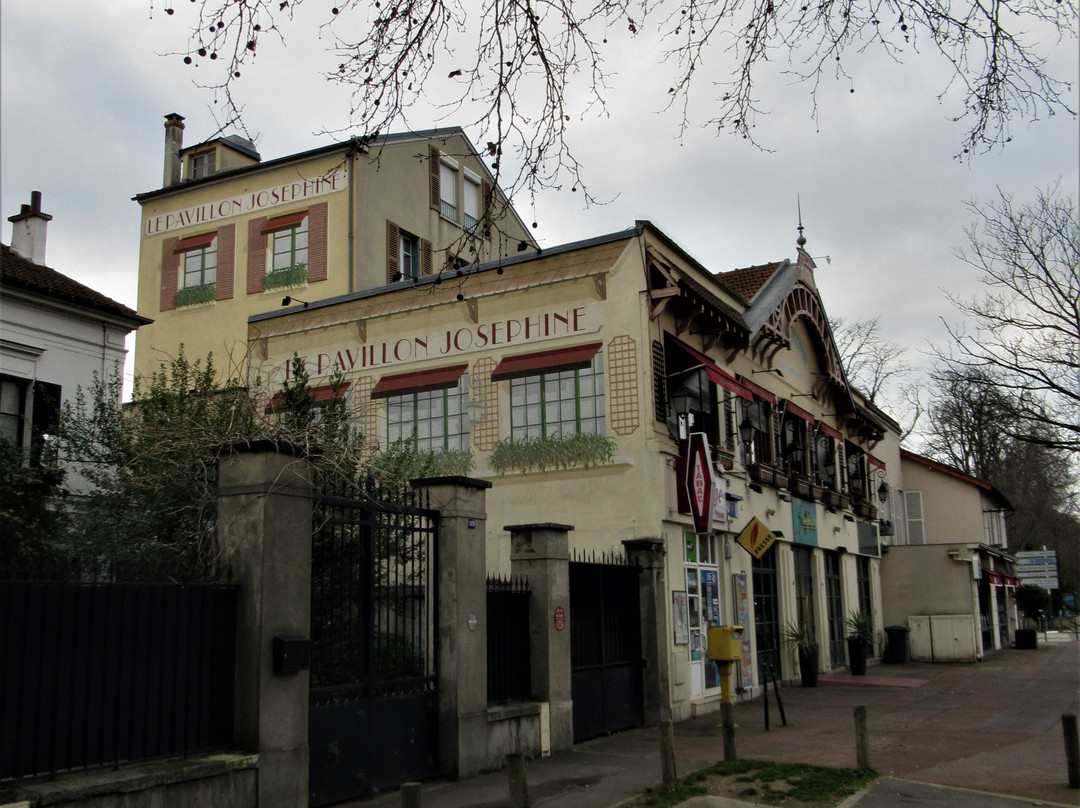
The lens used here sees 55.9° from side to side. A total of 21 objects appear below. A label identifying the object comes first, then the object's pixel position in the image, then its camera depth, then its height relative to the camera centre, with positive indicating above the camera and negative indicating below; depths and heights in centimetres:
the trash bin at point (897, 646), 2958 -172
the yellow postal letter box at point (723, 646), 1352 -73
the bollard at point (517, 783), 666 -121
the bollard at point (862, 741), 1018 -153
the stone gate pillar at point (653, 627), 1518 -53
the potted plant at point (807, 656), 2142 -142
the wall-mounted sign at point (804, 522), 2388 +156
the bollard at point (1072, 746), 954 -153
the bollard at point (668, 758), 938 -152
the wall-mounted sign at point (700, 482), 1716 +181
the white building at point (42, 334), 1691 +469
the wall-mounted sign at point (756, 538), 1405 +70
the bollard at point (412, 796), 526 -101
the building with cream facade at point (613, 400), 1688 +348
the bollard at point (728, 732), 1082 -149
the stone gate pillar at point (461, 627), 1045 -32
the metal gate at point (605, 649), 1353 -77
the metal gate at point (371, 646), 907 -45
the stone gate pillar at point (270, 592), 803 +7
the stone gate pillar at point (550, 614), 1234 -24
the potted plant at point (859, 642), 2502 -135
